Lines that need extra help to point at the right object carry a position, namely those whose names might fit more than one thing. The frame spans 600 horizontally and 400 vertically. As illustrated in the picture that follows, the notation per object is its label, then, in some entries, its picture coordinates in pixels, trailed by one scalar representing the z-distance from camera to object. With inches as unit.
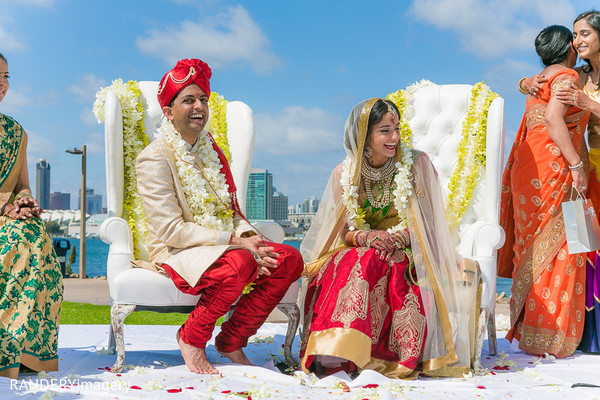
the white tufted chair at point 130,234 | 157.6
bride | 154.3
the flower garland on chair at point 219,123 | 205.5
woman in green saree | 146.0
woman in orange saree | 189.2
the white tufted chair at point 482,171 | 175.2
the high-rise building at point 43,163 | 3755.4
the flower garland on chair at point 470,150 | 200.5
